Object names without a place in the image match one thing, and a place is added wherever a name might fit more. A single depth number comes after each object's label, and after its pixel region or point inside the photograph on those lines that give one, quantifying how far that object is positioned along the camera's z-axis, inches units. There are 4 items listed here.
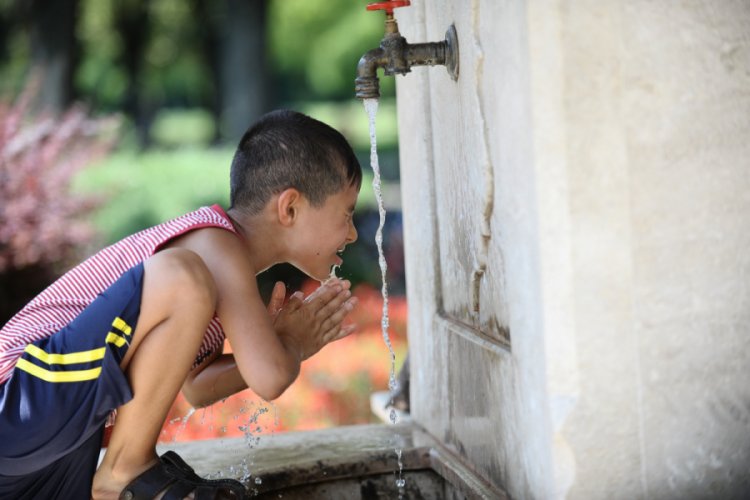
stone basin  207.8
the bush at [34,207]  485.7
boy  163.3
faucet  186.9
